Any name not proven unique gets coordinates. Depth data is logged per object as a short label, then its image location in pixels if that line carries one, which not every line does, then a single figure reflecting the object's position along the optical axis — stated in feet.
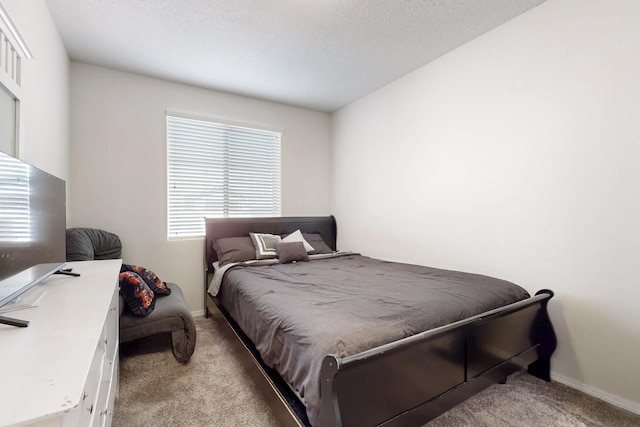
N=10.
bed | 3.81
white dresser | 1.88
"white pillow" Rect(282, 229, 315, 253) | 11.31
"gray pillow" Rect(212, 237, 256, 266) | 9.98
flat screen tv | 3.38
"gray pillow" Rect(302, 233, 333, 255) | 11.80
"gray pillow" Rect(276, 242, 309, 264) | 10.08
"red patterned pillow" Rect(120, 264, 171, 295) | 8.24
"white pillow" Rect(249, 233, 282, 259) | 10.43
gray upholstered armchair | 6.91
